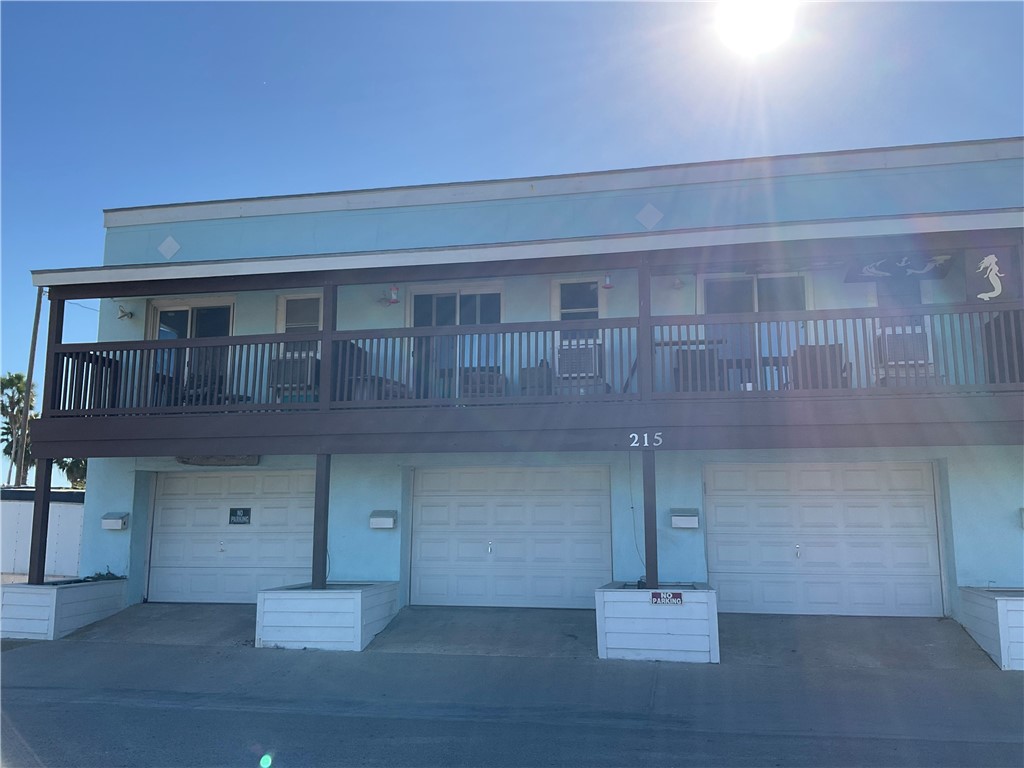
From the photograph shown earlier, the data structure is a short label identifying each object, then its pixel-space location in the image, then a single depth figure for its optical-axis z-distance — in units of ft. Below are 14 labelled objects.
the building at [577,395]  29.99
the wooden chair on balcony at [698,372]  30.50
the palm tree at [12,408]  96.73
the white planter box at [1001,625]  26.86
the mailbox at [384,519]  36.17
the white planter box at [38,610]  34.01
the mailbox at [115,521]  38.52
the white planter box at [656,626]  28.17
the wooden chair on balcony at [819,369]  29.71
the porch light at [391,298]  38.83
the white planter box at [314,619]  30.99
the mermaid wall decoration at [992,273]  31.91
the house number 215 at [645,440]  30.30
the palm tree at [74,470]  94.53
